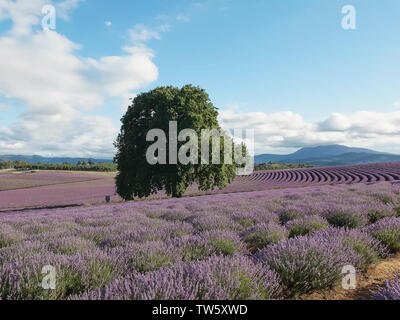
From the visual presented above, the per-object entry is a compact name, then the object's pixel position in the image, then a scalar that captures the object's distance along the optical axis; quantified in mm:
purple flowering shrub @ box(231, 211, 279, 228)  5668
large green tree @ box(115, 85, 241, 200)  16734
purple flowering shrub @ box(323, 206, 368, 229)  5296
